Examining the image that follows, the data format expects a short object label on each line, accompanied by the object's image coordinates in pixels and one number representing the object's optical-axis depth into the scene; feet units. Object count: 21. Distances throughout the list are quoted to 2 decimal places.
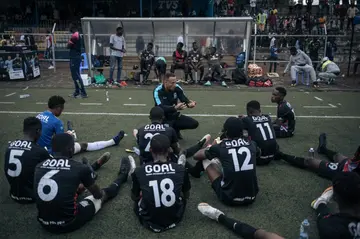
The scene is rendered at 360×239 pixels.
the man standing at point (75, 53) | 38.70
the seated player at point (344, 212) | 11.10
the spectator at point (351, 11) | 73.44
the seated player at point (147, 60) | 50.93
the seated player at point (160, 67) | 51.04
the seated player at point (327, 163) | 16.65
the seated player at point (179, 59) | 51.03
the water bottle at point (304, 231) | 13.26
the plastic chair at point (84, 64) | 57.48
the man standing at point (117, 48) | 48.85
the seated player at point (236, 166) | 15.90
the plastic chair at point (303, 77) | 49.54
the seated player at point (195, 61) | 51.39
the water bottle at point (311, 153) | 21.91
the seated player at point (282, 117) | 25.73
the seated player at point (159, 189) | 14.01
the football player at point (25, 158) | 15.58
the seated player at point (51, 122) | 19.95
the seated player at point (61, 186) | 13.58
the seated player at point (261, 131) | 20.77
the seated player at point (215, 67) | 51.60
